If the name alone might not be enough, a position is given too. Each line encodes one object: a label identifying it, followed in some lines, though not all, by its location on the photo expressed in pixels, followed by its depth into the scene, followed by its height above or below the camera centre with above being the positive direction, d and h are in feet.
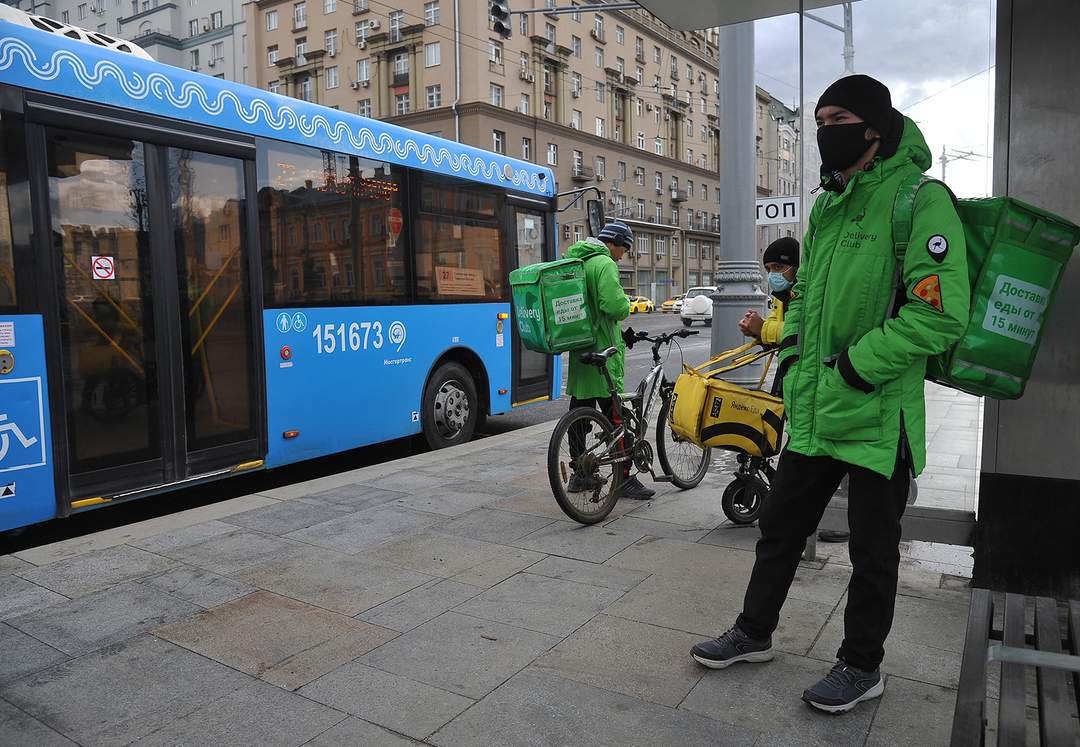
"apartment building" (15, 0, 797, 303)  151.94 +45.70
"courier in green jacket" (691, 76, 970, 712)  8.48 -0.56
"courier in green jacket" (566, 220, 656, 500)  18.12 -0.59
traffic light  51.37 +17.67
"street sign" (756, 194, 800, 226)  34.55 +3.33
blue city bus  16.03 +0.51
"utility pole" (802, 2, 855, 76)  14.46 +4.43
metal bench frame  5.54 -3.43
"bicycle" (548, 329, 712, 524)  16.62 -3.38
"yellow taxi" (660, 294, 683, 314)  151.15 -2.86
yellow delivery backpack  15.01 -2.31
